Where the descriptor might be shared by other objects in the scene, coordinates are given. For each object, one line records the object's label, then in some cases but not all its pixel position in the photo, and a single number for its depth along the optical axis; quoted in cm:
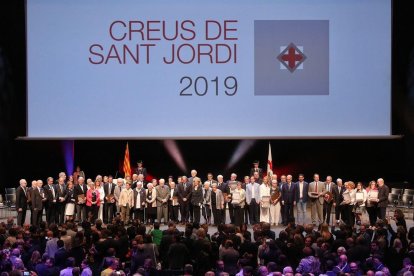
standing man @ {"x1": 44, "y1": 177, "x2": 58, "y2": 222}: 2136
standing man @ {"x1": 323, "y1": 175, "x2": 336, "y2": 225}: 2136
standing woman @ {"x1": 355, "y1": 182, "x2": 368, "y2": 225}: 2120
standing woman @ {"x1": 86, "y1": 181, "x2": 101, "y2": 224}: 2138
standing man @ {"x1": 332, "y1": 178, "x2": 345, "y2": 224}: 2133
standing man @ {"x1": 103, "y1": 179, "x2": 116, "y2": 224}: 2167
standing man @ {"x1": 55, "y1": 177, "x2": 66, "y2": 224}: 2145
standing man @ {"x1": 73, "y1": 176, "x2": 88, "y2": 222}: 2147
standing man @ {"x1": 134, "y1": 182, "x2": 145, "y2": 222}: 2153
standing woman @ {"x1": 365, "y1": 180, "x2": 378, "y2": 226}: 2114
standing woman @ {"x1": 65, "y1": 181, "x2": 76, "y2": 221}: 2152
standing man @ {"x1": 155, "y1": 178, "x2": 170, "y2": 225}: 2173
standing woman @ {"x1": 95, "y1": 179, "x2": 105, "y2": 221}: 2150
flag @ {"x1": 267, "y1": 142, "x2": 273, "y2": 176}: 2306
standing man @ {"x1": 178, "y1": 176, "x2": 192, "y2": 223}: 2170
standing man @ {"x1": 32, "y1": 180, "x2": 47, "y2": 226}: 2106
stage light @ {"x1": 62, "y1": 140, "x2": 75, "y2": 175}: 2611
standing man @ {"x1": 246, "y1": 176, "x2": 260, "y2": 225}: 2145
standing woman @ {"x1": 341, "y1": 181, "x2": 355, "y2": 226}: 2114
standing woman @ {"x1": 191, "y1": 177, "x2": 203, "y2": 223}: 2156
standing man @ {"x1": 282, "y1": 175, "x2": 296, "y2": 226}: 2148
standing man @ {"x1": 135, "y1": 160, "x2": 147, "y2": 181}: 2339
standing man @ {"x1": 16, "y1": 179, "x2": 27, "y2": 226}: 2111
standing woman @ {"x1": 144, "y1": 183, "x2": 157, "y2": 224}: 2156
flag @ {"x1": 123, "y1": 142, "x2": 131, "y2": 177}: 2428
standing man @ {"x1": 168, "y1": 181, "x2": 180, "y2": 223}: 2178
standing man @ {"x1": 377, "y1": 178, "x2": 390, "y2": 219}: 2097
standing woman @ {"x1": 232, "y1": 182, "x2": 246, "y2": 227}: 2134
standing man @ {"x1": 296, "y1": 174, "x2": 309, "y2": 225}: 2155
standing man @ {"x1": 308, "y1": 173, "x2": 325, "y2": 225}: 2148
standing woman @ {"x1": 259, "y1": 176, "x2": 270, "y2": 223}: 2136
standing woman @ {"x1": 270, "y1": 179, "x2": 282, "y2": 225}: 2138
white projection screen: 2331
